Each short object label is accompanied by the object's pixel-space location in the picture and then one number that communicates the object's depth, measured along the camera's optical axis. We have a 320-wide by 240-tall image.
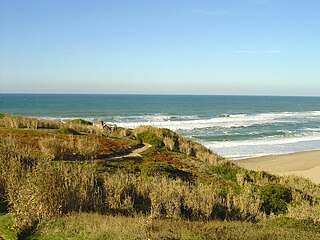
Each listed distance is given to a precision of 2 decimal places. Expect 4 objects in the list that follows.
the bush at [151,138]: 23.80
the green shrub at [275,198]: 14.47
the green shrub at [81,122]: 30.05
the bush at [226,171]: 18.62
